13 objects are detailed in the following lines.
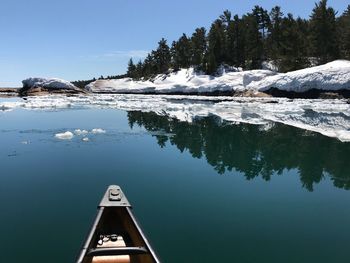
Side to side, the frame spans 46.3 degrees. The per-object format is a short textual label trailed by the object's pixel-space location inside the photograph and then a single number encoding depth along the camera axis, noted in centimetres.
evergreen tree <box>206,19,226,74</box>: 8731
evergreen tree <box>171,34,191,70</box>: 10162
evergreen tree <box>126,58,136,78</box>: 13488
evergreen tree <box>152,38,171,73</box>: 11775
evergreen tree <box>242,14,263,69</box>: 8569
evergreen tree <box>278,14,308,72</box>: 7025
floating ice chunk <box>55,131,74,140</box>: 2164
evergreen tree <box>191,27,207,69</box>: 9375
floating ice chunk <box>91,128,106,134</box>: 2411
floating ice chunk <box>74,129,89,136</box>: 2323
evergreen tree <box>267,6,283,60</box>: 8269
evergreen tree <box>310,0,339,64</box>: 6881
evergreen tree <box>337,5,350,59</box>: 6717
